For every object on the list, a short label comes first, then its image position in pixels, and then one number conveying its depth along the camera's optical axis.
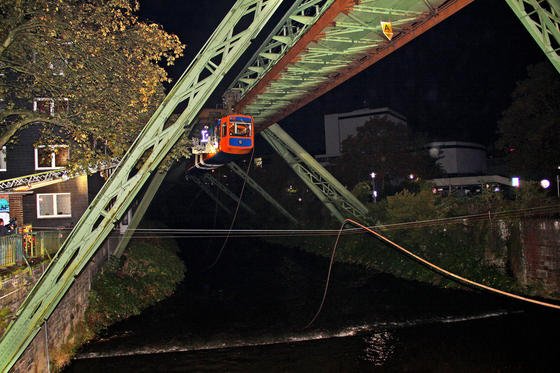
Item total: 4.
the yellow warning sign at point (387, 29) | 13.60
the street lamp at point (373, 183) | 40.88
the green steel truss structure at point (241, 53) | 10.90
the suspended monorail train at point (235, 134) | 24.27
